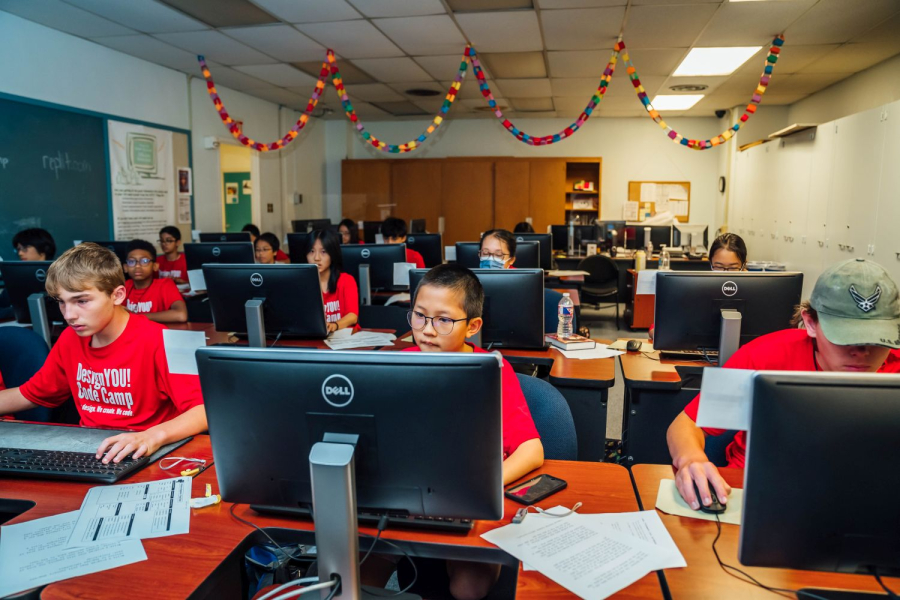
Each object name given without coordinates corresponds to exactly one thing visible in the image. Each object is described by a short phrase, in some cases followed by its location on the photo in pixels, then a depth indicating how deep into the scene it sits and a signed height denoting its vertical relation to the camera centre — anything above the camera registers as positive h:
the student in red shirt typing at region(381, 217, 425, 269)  5.52 -0.06
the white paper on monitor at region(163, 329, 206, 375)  1.59 -0.34
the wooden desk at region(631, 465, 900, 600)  1.05 -0.62
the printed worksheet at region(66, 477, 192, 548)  1.24 -0.62
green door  9.21 +0.31
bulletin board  9.70 +0.50
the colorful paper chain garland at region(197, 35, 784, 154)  5.21 +1.16
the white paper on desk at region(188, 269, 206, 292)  3.56 -0.33
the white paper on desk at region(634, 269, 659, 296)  2.55 -0.24
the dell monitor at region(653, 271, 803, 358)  2.43 -0.30
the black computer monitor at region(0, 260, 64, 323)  3.28 -0.32
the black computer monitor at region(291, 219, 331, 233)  7.74 -0.02
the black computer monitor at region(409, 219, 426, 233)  7.96 -0.02
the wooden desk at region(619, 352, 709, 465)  2.60 -0.78
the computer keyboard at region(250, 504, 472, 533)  1.23 -0.60
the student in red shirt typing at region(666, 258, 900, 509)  1.28 -0.22
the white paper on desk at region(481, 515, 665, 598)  1.08 -0.62
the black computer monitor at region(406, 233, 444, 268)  5.22 -0.18
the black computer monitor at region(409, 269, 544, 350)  2.63 -0.36
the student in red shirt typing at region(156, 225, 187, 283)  5.78 -0.34
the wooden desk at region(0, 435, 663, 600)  1.07 -0.63
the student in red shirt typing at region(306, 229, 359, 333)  3.59 -0.33
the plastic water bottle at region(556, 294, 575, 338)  3.16 -0.47
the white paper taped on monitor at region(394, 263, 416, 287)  3.87 -0.31
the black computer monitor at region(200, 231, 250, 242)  5.95 -0.13
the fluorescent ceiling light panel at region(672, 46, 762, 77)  5.56 +1.60
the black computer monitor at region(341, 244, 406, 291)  4.37 -0.23
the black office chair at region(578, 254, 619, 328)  7.22 -0.62
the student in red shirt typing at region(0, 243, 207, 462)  1.80 -0.44
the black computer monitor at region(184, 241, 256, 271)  4.04 -0.21
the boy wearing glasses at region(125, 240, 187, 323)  3.68 -0.43
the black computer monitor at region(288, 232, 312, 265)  5.82 -0.21
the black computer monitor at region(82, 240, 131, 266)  4.76 -0.19
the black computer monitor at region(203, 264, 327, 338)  2.63 -0.32
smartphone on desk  1.36 -0.60
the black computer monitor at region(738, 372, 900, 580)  0.86 -0.35
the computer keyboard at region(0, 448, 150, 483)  1.46 -0.59
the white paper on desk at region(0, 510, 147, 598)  1.09 -0.63
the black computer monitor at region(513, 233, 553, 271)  5.59 -0.16
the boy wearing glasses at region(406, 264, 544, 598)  1.43 -0.32
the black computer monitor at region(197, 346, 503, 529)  1.01 -0.33
